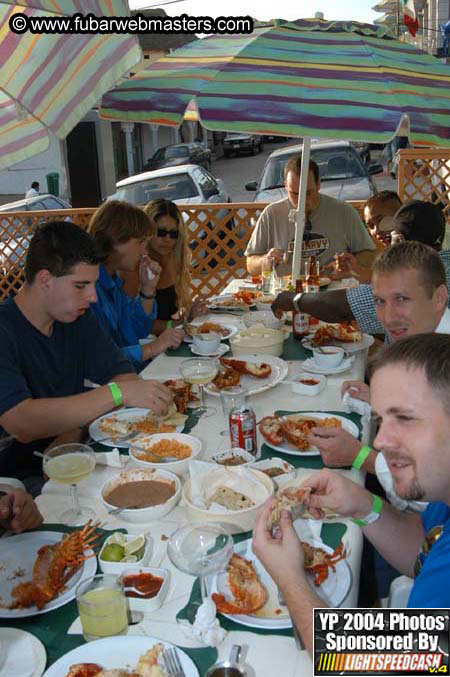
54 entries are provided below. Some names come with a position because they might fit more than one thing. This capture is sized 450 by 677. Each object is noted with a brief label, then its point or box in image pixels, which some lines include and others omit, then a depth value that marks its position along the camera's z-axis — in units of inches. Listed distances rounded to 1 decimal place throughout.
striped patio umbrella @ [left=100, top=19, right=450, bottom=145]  137.5
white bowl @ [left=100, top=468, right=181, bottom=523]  83.0
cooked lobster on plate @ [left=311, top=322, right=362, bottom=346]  156.7
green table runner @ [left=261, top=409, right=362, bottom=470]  97.9
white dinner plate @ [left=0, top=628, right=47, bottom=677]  59.7
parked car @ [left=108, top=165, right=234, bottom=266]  402.9
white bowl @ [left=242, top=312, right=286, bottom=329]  170.2
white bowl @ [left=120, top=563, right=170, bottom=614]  67.1
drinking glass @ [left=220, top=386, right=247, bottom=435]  113.9
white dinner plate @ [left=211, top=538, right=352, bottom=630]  64.3
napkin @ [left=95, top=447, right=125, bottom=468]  99.7
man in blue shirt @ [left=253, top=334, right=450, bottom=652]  59.6
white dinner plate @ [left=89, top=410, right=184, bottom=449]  106.9
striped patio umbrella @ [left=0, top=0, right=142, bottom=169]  137.5
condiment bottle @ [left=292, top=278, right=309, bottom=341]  163.5
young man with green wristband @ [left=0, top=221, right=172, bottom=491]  110.4
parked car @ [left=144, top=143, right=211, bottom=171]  881.5
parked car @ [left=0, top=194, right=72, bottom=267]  351.7
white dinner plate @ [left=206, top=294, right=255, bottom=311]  195.0
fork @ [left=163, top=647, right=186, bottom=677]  57.7
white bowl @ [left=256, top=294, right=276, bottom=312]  189.5
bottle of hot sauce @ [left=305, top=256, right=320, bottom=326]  195.9
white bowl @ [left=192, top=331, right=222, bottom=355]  152.3
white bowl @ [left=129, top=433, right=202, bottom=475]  96.0
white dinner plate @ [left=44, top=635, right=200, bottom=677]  58.7
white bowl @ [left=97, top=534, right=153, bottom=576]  73.0
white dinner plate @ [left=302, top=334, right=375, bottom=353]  152.2
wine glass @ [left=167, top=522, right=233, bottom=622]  67.5
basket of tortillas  80.3
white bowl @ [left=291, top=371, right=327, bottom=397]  126.3
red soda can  98.7
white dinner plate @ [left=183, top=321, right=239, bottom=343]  166.1
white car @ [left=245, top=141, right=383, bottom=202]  395.9
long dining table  61.4
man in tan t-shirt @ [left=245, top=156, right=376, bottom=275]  241.3
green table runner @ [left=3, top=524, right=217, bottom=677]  61.2
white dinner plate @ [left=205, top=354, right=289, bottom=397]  126.9
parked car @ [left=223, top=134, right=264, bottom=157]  1437.0
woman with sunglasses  201.5
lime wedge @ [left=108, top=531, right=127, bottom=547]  76.2
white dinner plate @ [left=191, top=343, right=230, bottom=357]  154.0
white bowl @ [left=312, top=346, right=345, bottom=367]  137.7
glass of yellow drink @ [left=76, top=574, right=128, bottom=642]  61.9
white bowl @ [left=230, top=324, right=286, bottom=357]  147.8
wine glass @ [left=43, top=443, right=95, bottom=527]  88.4
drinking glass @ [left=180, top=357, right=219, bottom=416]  122.4
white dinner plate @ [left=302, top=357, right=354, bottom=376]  136.4
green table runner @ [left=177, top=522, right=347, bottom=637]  64.2
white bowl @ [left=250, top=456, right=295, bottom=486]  93.0
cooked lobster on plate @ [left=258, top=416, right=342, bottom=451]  102.1
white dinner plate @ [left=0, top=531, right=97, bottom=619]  68.1
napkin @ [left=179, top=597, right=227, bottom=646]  62.2
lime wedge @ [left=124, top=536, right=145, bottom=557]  75.3
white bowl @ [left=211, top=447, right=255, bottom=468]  96.7
